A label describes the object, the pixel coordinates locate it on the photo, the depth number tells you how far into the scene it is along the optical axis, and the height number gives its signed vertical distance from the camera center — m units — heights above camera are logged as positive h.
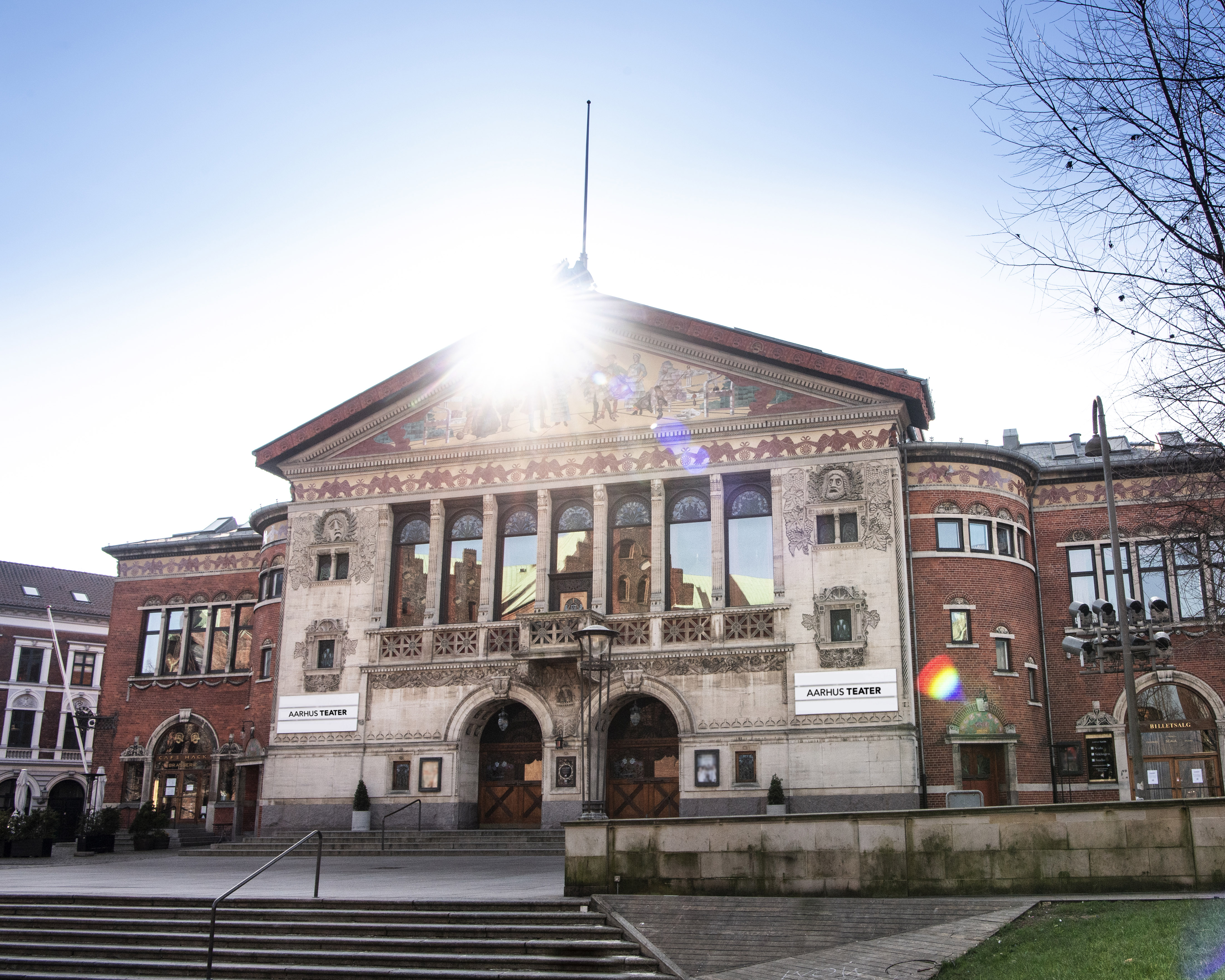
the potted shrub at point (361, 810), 31.31 -0.60
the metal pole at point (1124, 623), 21.19 +3.15
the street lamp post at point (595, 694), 26.75 +2.31
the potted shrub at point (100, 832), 34.16 -1.37
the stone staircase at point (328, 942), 14.69 -2.01
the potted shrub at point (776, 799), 27.94 -0.15
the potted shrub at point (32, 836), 32.81 -1.43
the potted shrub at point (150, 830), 35.12 -1.33
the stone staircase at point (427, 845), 28.52 -1.37
